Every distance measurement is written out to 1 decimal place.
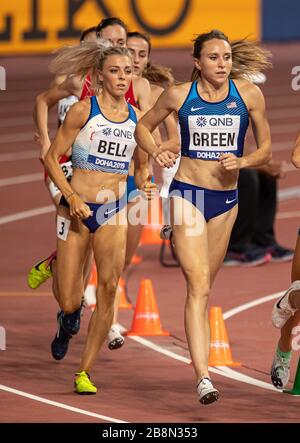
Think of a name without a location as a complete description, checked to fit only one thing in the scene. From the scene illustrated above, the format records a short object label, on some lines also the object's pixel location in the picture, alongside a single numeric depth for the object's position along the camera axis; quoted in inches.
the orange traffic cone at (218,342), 487.5
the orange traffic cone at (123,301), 584.1
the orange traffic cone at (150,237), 720.3
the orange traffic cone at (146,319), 535.5
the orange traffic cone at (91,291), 577.0
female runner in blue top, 424.8
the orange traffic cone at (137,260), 675.4
